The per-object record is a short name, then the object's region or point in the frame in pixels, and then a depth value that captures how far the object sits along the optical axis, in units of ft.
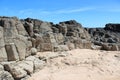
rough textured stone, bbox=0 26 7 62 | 17.33
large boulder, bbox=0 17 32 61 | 17.93
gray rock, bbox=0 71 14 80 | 15.84
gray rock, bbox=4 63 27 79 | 16.48
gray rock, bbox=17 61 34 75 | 17.56
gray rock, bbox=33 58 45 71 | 19.01
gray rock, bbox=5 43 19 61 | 17.91
